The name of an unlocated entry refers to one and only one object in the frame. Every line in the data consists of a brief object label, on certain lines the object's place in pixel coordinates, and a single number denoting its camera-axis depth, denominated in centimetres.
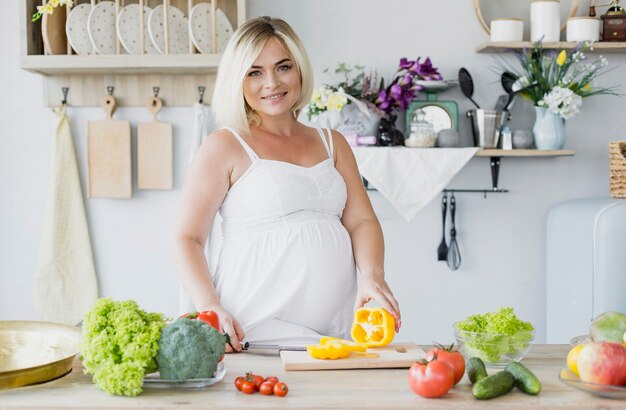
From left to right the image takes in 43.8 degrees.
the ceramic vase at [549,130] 319
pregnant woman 192
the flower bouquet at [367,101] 314
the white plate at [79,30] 308
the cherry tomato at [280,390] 135
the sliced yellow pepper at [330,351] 155
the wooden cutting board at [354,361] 152
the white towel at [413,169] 314
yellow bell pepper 166
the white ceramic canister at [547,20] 316
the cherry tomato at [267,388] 135
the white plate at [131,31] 308
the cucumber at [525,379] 136
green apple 143
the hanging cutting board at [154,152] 328
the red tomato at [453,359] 137
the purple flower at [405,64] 317
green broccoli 135
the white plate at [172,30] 307
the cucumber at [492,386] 132
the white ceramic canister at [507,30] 315
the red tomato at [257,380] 137
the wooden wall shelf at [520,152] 316
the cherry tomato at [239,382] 137
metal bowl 154
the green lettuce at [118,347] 132
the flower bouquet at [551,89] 312
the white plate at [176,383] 138
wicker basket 295
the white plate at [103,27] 308
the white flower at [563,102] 311
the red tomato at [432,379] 132
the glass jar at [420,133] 316
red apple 130
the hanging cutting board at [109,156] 327
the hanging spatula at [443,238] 335
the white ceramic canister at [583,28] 317
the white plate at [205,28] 305
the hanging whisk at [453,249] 335
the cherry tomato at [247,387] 136
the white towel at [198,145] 316
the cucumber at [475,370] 139
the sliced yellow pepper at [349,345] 158
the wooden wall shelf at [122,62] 303
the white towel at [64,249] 328
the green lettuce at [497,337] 156
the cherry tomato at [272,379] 137
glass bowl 156
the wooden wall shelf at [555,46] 315
